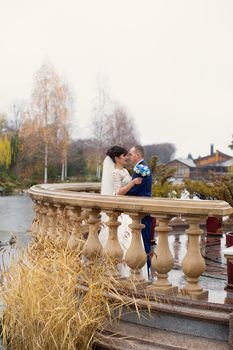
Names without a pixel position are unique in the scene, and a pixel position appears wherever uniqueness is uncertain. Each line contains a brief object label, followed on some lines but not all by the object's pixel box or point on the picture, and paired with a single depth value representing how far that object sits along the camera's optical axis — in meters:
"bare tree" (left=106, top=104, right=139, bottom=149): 77.56
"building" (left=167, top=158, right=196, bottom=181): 115.48
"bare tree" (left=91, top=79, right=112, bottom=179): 73.81
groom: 7.10
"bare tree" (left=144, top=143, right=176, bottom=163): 111.15
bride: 7.51
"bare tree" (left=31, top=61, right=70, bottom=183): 63.62
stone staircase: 4.97
